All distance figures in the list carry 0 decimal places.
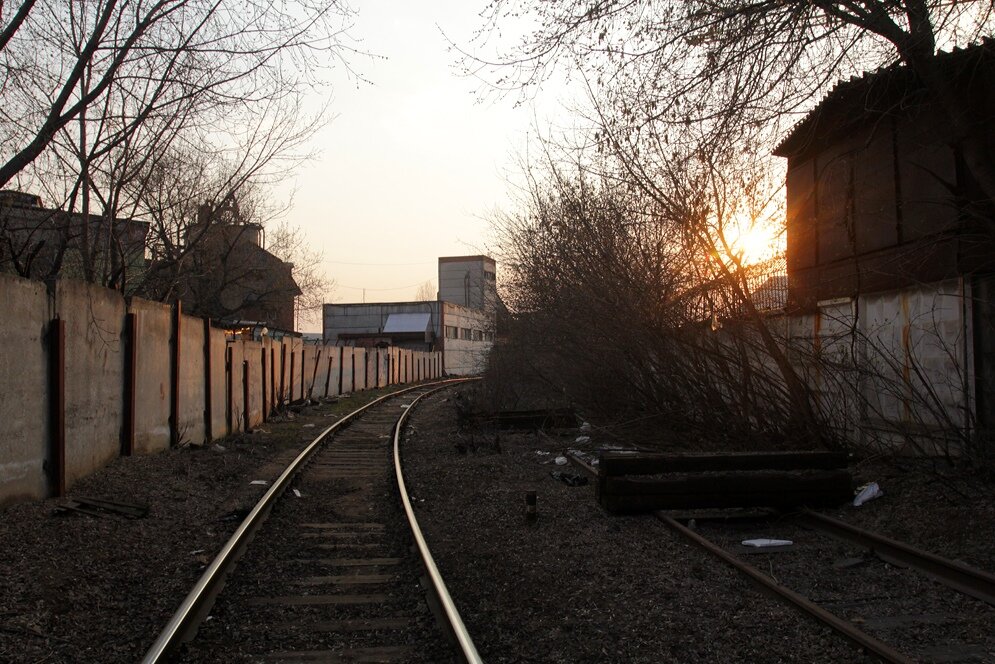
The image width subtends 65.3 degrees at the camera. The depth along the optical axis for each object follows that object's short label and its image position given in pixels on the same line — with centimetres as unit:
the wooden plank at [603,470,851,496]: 824
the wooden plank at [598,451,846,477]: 859
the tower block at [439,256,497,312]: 7593
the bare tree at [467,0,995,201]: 801
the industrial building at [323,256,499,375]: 7256
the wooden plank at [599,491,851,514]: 827
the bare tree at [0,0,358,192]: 862
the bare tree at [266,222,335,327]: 4216
